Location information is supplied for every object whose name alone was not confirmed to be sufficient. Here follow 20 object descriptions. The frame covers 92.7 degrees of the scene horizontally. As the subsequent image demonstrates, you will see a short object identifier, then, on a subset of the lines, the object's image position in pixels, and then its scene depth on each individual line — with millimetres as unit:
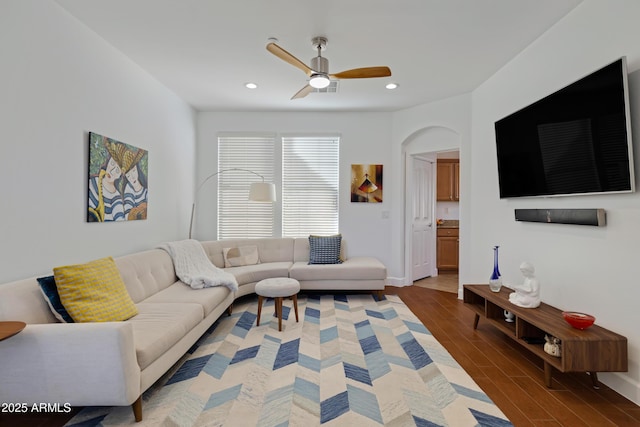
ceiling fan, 2693
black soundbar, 2201
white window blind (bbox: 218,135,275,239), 5223
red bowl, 2100
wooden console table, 1992
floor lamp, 4352
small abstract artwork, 5145
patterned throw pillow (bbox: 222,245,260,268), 4477
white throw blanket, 3326
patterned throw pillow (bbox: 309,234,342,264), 4590
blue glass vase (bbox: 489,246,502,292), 3083
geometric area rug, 1898
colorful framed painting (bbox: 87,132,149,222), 2777
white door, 5344
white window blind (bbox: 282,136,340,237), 5215
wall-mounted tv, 2018
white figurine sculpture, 2596
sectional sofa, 1724
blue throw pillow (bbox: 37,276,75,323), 2004
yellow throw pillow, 2033
